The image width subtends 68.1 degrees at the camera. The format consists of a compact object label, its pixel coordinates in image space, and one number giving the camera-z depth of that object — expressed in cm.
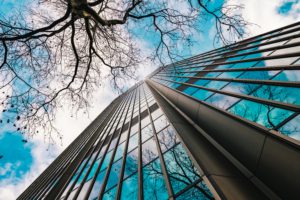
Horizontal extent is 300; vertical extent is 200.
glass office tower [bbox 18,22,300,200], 256
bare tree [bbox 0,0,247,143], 805
